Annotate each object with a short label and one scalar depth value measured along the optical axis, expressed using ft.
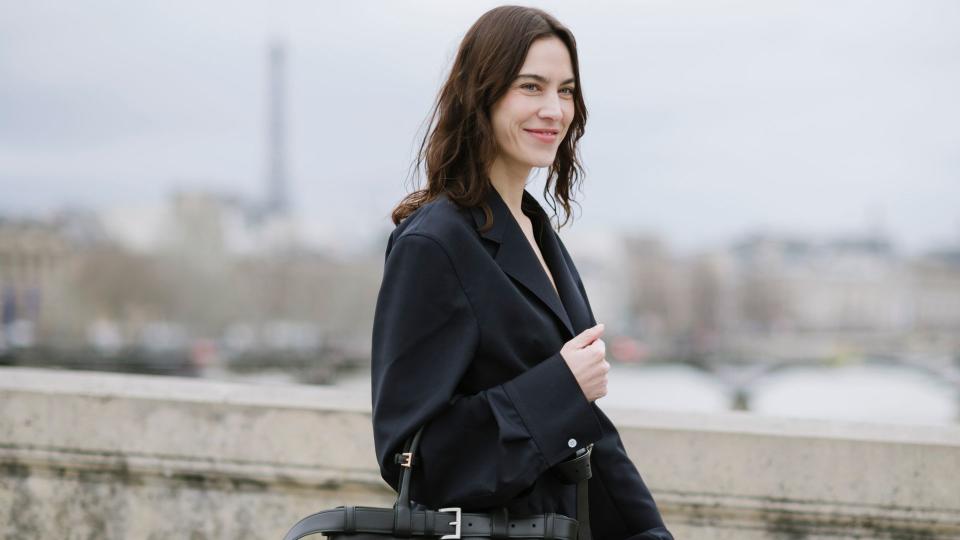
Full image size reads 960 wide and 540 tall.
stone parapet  12.40
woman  9.76
